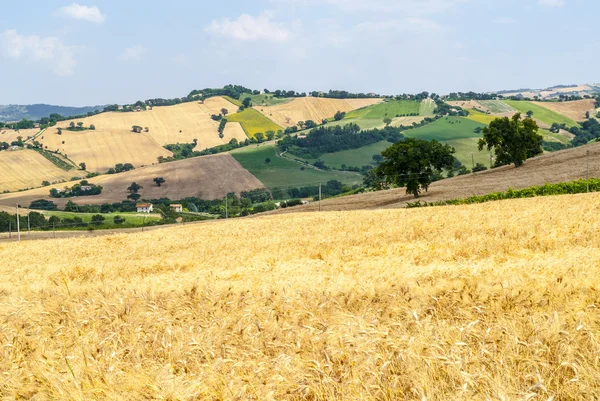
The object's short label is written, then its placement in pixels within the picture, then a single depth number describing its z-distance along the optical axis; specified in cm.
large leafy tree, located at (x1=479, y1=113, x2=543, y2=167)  9509
